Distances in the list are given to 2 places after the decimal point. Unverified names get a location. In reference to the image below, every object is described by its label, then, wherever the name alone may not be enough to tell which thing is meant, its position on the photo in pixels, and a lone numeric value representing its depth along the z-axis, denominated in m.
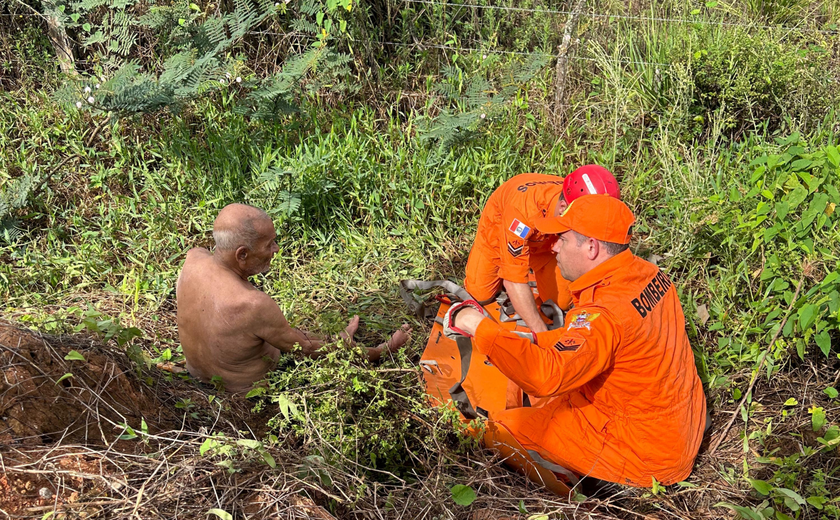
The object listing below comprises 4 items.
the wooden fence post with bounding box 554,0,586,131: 5.15
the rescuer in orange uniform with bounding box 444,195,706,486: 2.45
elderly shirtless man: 3.03
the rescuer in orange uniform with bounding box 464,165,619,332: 3.29
